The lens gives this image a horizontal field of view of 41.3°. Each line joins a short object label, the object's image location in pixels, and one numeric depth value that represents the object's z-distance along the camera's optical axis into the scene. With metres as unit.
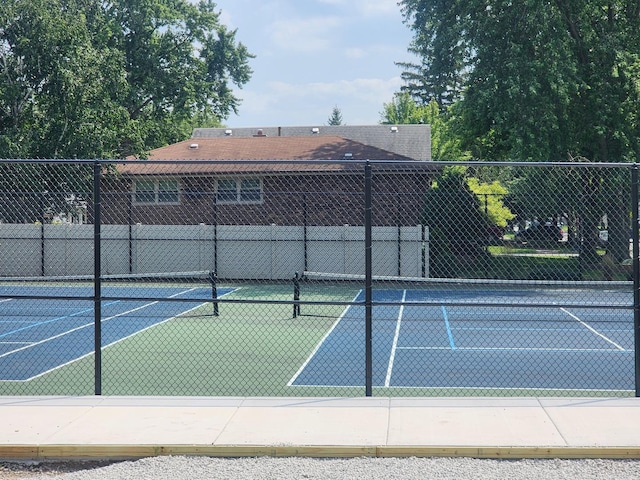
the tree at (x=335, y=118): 125.00
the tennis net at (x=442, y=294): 23.84
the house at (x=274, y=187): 31.56
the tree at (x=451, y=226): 27.66
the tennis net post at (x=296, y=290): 17.80
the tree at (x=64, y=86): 30.95
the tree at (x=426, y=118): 59.75
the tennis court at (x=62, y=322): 13.54
